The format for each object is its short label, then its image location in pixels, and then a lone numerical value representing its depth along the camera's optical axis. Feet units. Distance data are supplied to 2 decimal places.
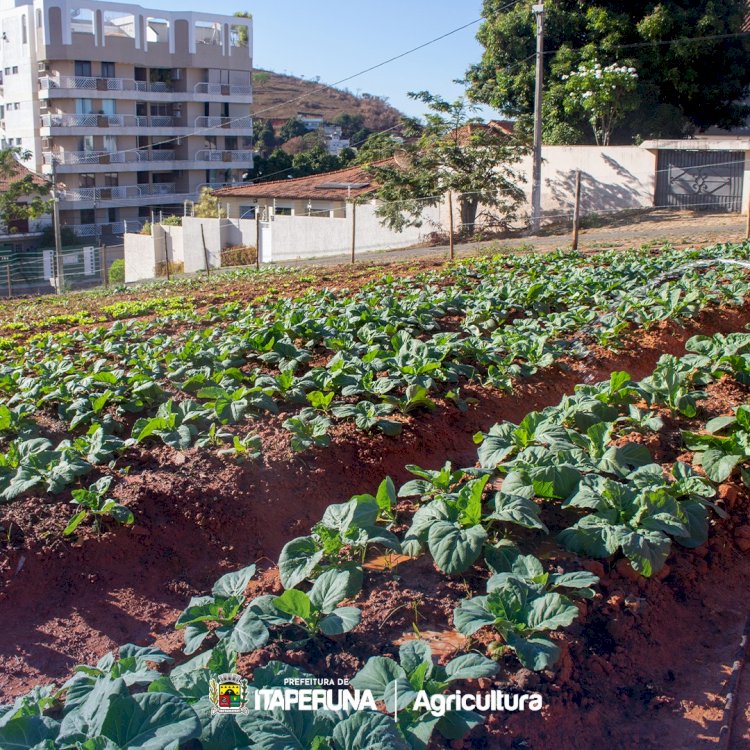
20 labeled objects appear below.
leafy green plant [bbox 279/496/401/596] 12.85
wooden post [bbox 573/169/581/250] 53.00
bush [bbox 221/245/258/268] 97.55
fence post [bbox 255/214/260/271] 70.33
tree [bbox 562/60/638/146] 82.17
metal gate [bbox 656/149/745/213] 76.64
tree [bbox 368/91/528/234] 82.48
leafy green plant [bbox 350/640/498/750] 9.61
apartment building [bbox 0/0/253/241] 139.03
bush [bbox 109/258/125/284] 106.74
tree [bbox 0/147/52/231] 111.04
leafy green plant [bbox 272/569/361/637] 11.27
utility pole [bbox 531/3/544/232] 76.95
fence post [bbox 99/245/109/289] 75.15
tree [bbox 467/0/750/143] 84.89
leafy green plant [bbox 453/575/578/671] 10.84
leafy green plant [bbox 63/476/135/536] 15.89
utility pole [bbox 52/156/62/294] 82.74
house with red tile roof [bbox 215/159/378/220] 101.86
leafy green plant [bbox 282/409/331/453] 18.35
